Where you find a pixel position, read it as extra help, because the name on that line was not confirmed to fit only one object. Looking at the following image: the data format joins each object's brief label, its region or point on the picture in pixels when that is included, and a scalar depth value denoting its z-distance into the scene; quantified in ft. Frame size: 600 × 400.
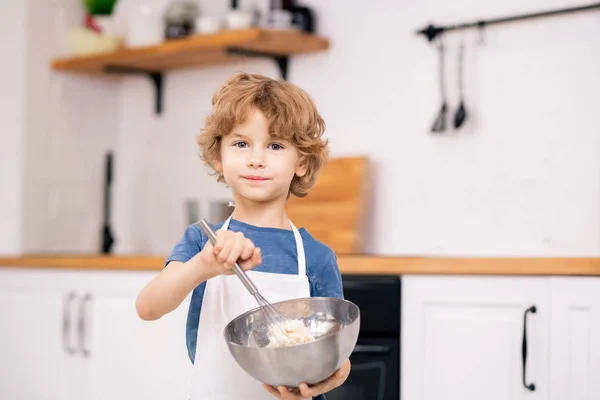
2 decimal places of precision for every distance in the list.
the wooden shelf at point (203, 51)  8.61
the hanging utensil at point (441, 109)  8.04
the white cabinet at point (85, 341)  8.14
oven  6.94
